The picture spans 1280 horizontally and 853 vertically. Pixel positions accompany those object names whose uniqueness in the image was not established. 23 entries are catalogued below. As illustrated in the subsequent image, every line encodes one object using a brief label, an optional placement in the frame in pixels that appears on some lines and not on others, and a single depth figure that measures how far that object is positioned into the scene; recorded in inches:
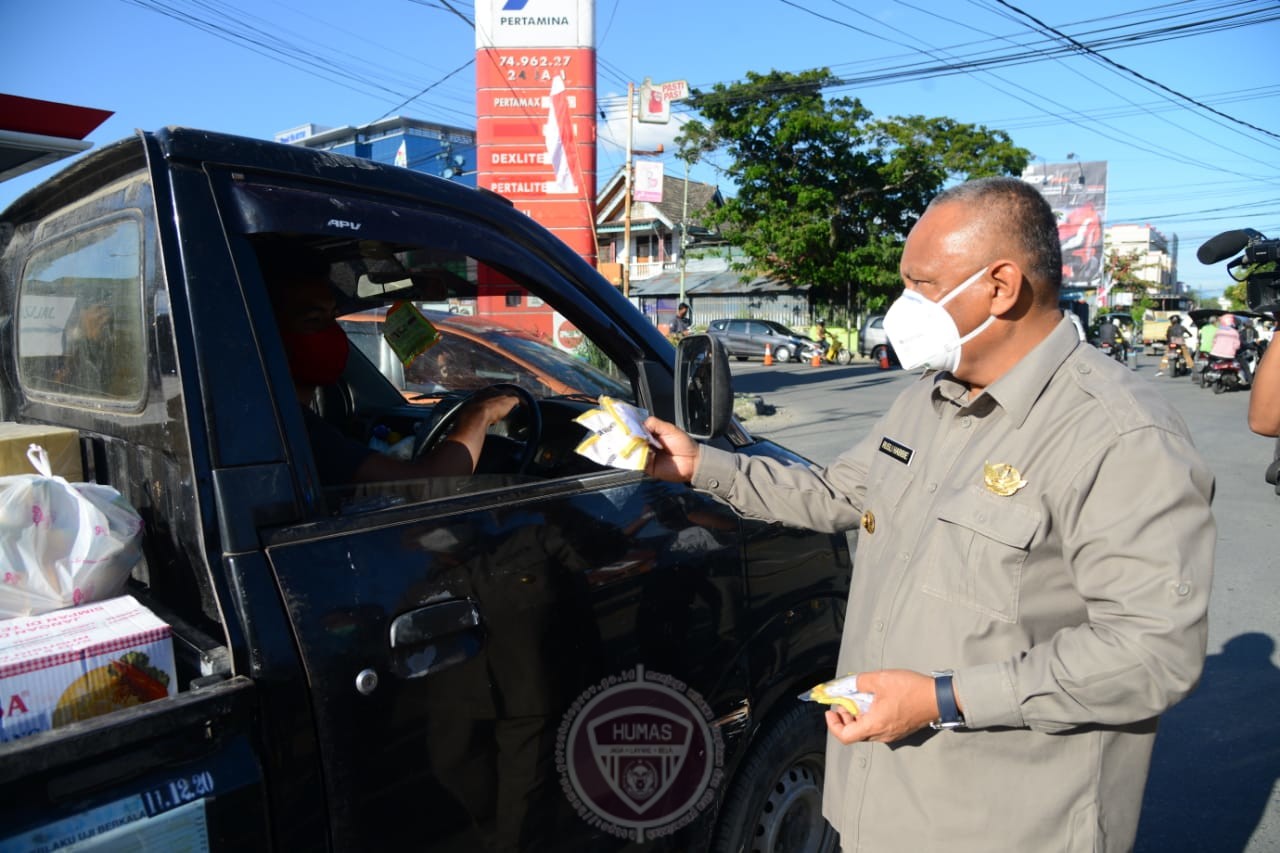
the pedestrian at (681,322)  919.0
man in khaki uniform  54.2
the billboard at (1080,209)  1974.7
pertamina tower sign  615.8
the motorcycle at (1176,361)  910.4
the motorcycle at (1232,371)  671.8
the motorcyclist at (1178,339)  877.2
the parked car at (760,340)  1198.3
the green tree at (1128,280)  2188.7
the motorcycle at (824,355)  1167.1
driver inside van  76.8
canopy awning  86.3
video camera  110.2
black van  56.0
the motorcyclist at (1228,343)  645.9
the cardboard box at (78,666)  51.7
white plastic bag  60.4
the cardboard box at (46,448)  76.3
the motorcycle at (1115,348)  964.0
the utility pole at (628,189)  695.3
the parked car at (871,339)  1171.3
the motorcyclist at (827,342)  1175.6
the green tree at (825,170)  1212.5
